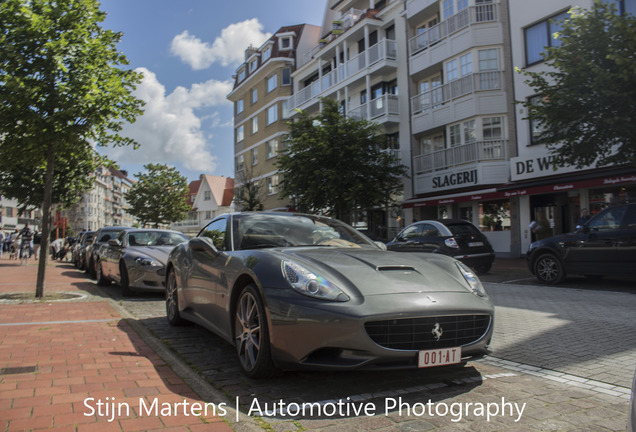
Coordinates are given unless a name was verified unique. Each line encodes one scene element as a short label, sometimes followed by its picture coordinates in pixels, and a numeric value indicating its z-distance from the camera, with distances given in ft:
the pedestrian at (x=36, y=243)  87.76
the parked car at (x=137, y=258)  30.04
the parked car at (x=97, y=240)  46.32
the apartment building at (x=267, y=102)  131.85
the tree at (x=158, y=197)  186.50
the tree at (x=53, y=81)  26.53
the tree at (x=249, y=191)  125.29
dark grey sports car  10.39
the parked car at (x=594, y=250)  31.53
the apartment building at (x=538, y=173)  58.90
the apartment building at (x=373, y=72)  87.20
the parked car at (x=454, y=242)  42.63
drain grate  12.86
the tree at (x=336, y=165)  73.87
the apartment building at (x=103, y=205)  337.09
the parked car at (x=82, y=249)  58.44
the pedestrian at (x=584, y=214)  55.12
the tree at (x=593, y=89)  36.37
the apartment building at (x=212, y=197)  222.48
